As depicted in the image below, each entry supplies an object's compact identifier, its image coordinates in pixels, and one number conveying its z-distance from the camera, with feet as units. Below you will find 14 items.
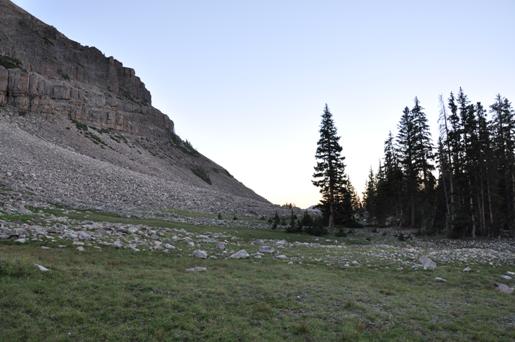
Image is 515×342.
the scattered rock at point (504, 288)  42.37
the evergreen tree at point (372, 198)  204.11
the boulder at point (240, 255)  51.67
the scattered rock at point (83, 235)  49.34
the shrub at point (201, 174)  330.83
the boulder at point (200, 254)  49.58
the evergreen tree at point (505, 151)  133.08
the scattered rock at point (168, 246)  52.49
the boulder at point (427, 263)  52.24
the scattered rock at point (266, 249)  58.00
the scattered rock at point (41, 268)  33.88
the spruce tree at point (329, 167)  138.41
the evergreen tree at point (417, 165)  154.87
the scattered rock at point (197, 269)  41.61
